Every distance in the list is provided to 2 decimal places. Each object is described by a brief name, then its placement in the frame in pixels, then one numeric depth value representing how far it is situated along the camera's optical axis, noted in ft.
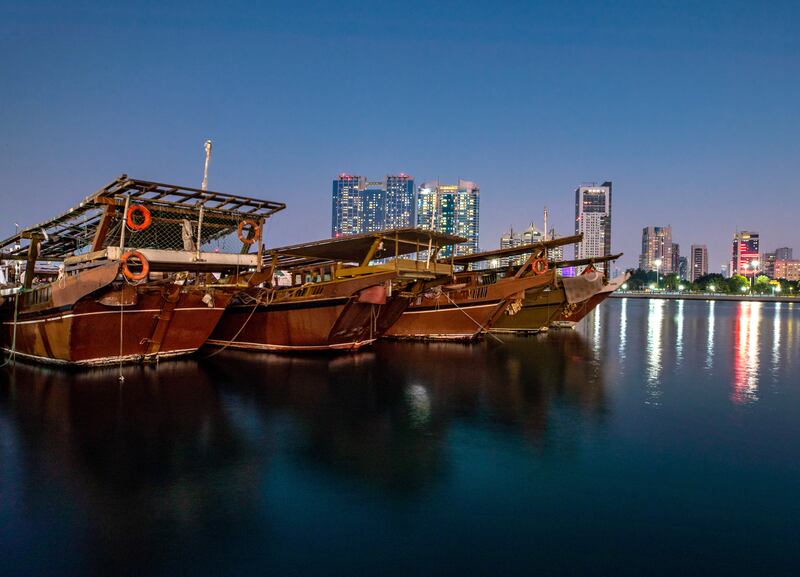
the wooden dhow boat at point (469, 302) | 70.23
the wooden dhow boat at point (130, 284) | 42.75
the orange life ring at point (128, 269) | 40.78
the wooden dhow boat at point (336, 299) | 55.31
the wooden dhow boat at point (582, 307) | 97.87
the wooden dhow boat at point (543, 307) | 86.99
